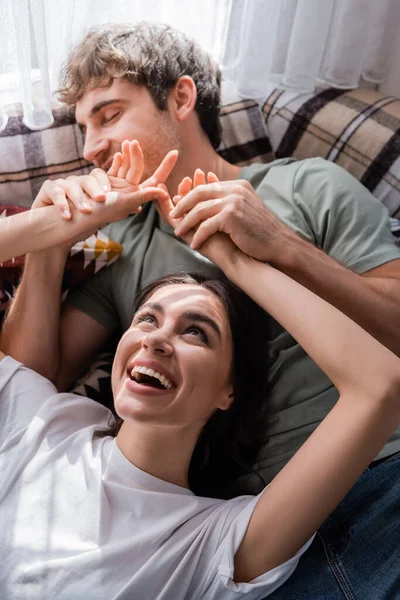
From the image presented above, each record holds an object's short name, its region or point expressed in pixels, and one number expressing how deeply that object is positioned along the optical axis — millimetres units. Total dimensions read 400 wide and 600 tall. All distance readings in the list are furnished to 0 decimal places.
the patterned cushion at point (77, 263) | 1563
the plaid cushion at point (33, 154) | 1647
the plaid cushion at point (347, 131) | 1790
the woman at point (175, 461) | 1054
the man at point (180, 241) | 1363
